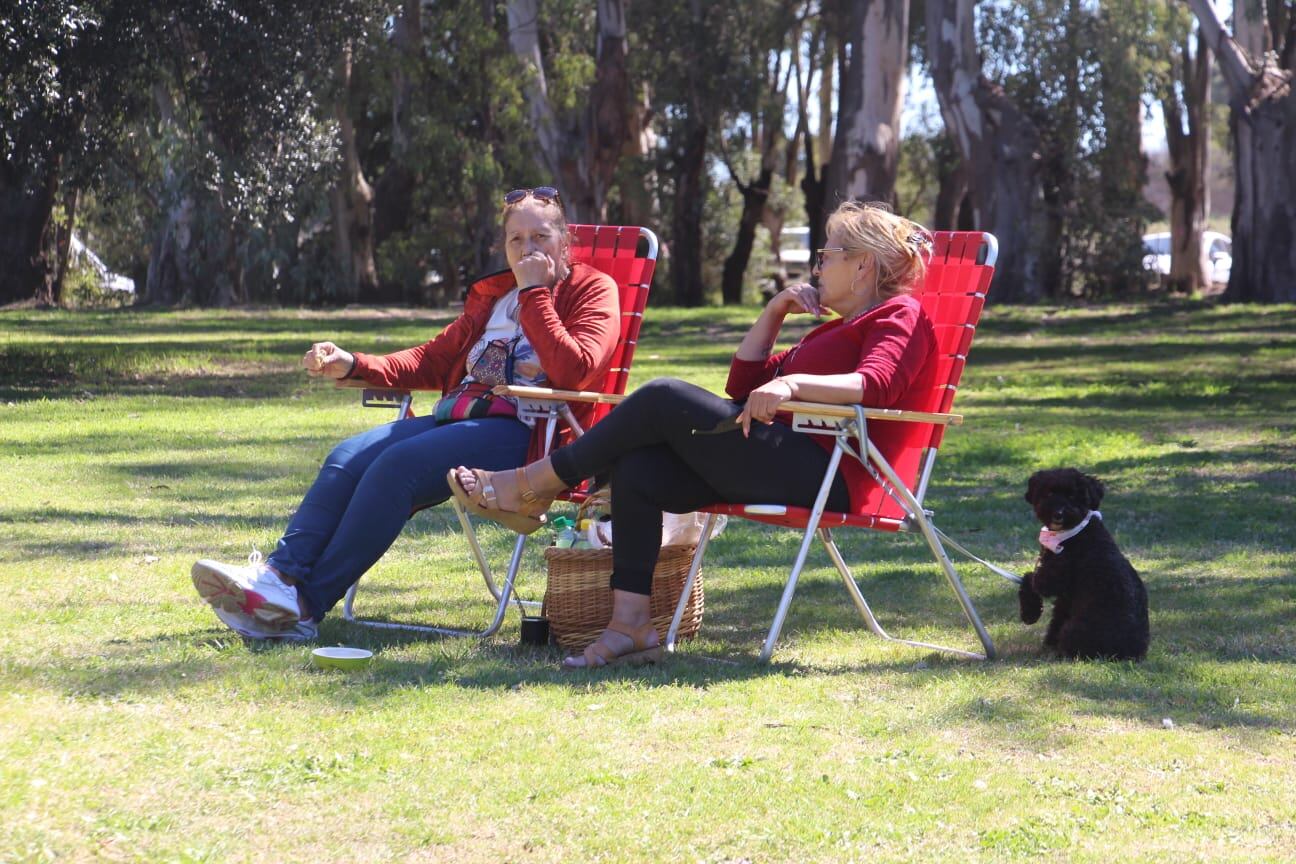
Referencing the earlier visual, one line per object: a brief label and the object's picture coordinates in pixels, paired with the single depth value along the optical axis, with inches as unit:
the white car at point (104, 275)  1306.6
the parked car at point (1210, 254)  1242.6
